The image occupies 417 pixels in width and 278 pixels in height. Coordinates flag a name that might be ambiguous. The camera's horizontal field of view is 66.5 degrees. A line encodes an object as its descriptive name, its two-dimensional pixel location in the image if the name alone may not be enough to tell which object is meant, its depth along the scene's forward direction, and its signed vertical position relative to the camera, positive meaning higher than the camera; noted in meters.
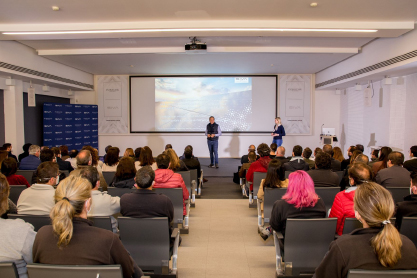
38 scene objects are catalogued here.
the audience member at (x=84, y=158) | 3.97 -0.41
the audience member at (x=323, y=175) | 3.96 -0.61
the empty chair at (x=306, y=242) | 2.51 -0.94
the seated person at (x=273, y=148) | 6.49 -0.45
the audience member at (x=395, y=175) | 3.98 -0.60
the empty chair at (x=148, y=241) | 2.53 -0.95
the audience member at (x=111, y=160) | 4.99 -0.54
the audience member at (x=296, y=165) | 4.98 -0.61
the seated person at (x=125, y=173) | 3.71 -0.56
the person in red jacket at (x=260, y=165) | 5.21 -0.64
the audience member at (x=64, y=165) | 5.47 -0.68
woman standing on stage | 9.69 -0.14
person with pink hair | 2.65 -0.65
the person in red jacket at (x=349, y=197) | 2.79 -0.63
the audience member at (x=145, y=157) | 4.74 -0.47
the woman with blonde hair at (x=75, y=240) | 1.56 -0.58
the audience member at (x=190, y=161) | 6.07 -0.67
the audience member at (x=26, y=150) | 6.94 -0.54
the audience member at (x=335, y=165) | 5.35 -0.65
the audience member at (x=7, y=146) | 6.46 -0.44
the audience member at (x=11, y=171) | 3.82 -0.56
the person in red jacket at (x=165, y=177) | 3.88 -0.62
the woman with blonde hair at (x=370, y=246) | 1.49 -0.57
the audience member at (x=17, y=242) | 1.73 -0.64
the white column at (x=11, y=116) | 8.52 +0.24
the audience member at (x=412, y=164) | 4.48 -0.53
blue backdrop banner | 10.00 +0.01
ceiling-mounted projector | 6.84 +1.70
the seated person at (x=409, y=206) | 2.59 -0.65
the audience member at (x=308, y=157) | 5.62 -0.55
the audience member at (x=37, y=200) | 2.72 -0.64
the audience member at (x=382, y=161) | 4.80 -0.52
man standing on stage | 9.96 -0.33
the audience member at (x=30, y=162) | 5.14 -0.60
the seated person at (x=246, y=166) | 6.10 -0.76
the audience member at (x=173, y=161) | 5.05 -0.56
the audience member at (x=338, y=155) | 6.01 -0.54
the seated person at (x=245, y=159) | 7.63 -0.79
